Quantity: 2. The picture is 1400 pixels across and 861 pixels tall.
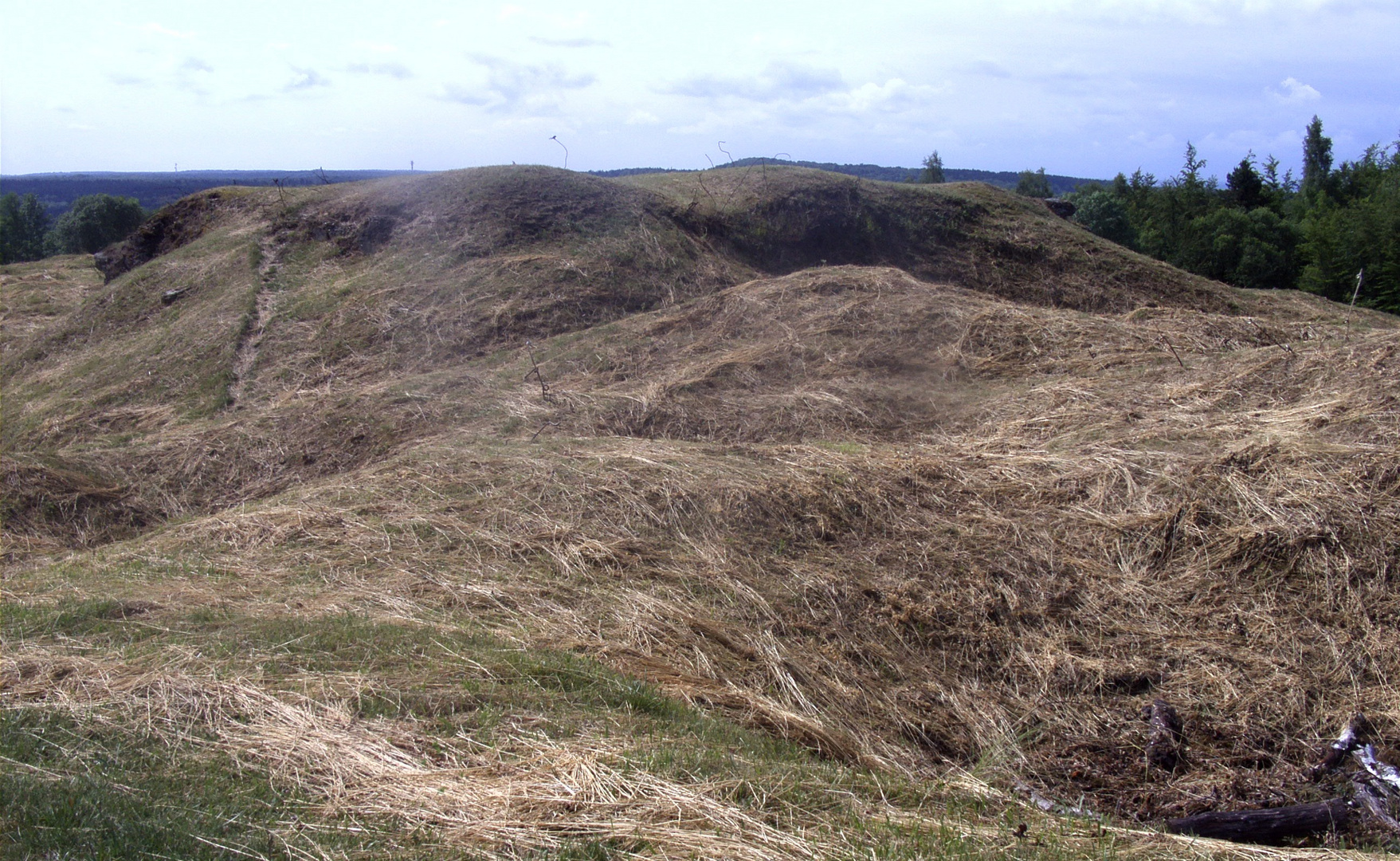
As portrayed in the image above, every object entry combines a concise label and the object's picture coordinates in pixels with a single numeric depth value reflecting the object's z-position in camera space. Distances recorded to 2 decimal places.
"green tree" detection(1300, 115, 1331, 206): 58.84
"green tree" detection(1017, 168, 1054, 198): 50.44
